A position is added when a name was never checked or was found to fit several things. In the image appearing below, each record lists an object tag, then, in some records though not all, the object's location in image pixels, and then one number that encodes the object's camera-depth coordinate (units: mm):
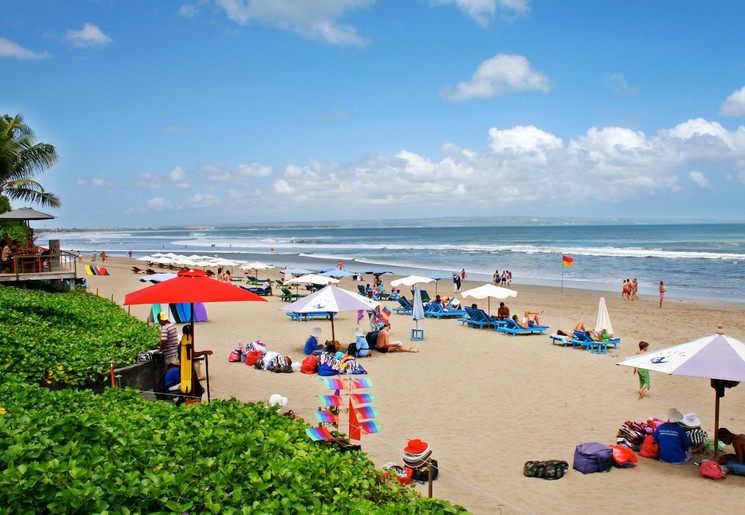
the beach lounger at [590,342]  15359
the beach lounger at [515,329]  17688
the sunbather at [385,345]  14625
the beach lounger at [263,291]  27031
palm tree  20516
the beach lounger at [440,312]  21141
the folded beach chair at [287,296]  24772
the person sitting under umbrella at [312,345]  13969
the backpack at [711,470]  7343
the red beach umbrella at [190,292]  7637
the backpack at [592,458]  7418
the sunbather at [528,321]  17739
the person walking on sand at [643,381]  10866
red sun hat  6969
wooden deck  15953
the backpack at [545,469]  7223
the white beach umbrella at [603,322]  15875
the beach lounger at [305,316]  19688
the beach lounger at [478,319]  18875
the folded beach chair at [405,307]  22591
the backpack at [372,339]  14953
